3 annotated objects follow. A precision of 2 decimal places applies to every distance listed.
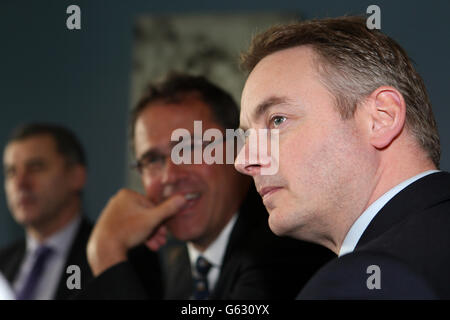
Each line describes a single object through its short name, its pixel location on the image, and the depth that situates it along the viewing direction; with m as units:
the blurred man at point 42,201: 2.35
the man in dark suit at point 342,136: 0.89
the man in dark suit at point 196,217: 1.38
